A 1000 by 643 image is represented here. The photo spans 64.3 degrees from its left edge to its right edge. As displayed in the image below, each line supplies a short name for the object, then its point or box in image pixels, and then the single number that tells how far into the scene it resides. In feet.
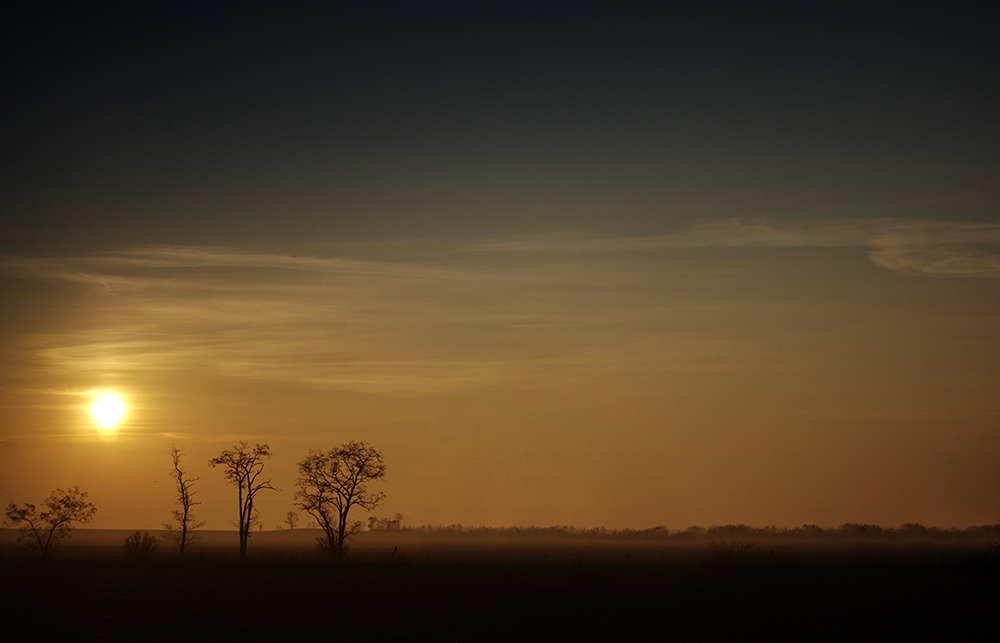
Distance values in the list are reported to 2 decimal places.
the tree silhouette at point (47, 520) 259.39
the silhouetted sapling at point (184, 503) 255.70
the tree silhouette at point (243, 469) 247.09
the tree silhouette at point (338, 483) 244.83
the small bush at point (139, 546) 248.93
